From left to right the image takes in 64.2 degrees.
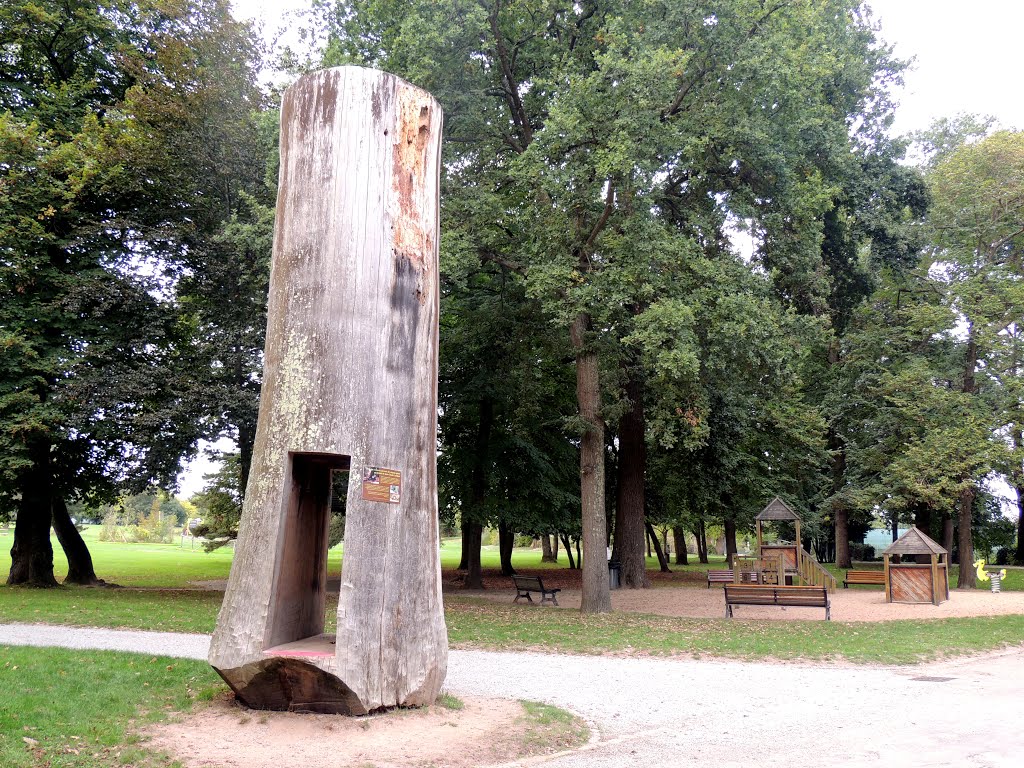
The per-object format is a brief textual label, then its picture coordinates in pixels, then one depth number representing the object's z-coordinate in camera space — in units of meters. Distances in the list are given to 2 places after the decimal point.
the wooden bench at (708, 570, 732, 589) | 26.35
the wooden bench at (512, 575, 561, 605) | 19.92
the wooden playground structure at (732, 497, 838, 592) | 23.18
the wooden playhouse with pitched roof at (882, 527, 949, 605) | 20.70
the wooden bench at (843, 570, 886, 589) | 24.95
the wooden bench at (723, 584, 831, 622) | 16.38
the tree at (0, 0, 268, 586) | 18.45
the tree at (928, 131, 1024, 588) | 25.34
